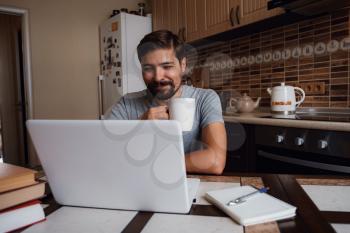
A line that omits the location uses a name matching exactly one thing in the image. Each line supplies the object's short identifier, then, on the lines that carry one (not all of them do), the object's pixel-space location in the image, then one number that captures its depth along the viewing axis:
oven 1.46
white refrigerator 3.35
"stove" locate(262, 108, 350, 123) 1.61
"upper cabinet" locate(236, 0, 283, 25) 2.00
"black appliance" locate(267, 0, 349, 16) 1.73
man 1.26
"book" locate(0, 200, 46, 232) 0.54
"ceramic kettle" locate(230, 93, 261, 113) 2.32
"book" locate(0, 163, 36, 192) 0.54
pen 0.60
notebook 0.54
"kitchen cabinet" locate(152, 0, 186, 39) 3.05
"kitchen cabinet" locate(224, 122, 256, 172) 1.96
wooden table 0.52
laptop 0.52
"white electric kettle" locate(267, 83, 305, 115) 1.89
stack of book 0.54
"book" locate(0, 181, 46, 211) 0.54
